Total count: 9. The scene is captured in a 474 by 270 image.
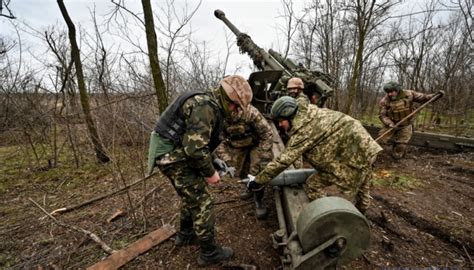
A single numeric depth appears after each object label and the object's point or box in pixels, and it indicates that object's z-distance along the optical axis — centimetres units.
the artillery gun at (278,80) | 575
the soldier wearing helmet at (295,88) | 491
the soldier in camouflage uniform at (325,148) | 252
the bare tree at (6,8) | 616
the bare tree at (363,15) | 766
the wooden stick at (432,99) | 448
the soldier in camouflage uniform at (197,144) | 206
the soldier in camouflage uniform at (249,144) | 331
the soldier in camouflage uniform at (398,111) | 532
